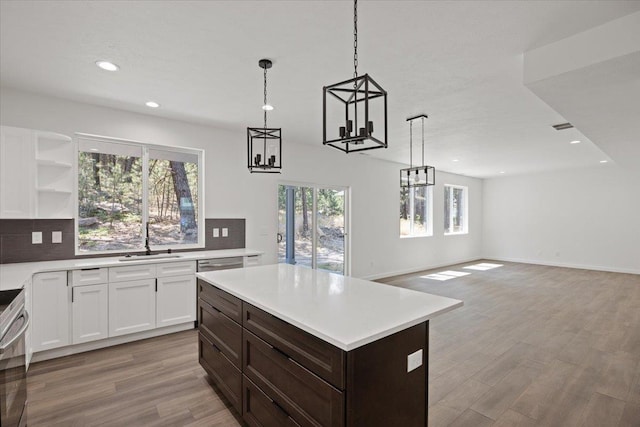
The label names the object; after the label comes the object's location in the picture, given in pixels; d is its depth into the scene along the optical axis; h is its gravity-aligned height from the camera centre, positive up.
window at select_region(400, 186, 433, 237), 7.79 +0.01
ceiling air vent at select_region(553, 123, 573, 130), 4.36 +1.20
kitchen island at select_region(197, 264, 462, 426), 1.39 -0.70
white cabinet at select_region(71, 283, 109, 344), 3.21 -1.03
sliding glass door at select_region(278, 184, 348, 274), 5.59 -0.27
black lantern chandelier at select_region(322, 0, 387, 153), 1.56 +1.22
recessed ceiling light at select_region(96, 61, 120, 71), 2.70 +1.26
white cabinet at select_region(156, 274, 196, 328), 3.71 -1.05
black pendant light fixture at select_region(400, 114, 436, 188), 4.12 +0.98
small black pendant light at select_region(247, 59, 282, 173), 5.04 +1.04
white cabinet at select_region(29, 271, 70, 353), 3.00 -0.95
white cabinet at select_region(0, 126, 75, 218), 3.03 +0.39
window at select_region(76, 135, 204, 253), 3.81 +0.21
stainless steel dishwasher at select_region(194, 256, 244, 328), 3.97 -0.65
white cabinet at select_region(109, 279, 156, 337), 3.41 -1.04
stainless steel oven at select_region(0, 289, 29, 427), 1.58 -0.82
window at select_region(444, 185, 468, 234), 9.23 +0.08
